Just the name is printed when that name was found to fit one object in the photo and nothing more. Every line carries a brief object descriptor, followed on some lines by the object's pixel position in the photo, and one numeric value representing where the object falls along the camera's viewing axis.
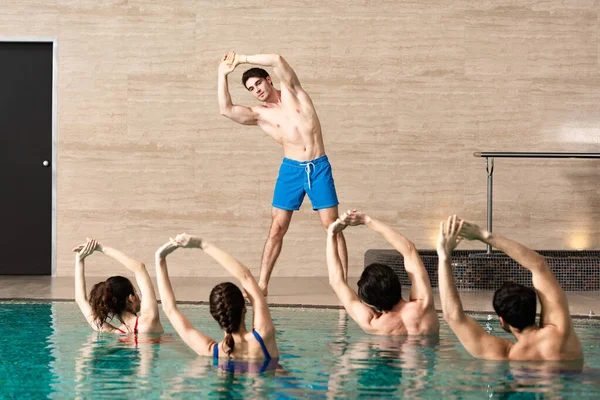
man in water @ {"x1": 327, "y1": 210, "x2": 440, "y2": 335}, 4.48
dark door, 9.45
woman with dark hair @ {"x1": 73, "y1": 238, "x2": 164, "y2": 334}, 4.75
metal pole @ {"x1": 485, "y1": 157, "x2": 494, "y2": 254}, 8.56
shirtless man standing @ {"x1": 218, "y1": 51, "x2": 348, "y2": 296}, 7.13
